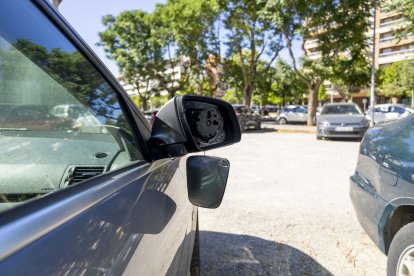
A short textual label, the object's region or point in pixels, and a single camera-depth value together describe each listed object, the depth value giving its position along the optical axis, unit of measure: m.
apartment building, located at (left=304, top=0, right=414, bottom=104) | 52.88
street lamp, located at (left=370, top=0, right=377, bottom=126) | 14.80
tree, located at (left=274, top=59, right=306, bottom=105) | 18.16
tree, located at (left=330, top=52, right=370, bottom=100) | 16.47
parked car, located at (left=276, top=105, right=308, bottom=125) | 28.05
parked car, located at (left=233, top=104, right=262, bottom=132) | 18.81
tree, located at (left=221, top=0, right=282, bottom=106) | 19.45
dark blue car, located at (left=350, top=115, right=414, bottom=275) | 2.14
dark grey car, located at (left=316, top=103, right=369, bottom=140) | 12.48
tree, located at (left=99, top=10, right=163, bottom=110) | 29.58
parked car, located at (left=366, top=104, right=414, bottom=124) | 20.20
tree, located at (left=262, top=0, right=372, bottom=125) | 15.36
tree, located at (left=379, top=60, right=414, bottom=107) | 36.07
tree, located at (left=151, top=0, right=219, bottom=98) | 21.88
